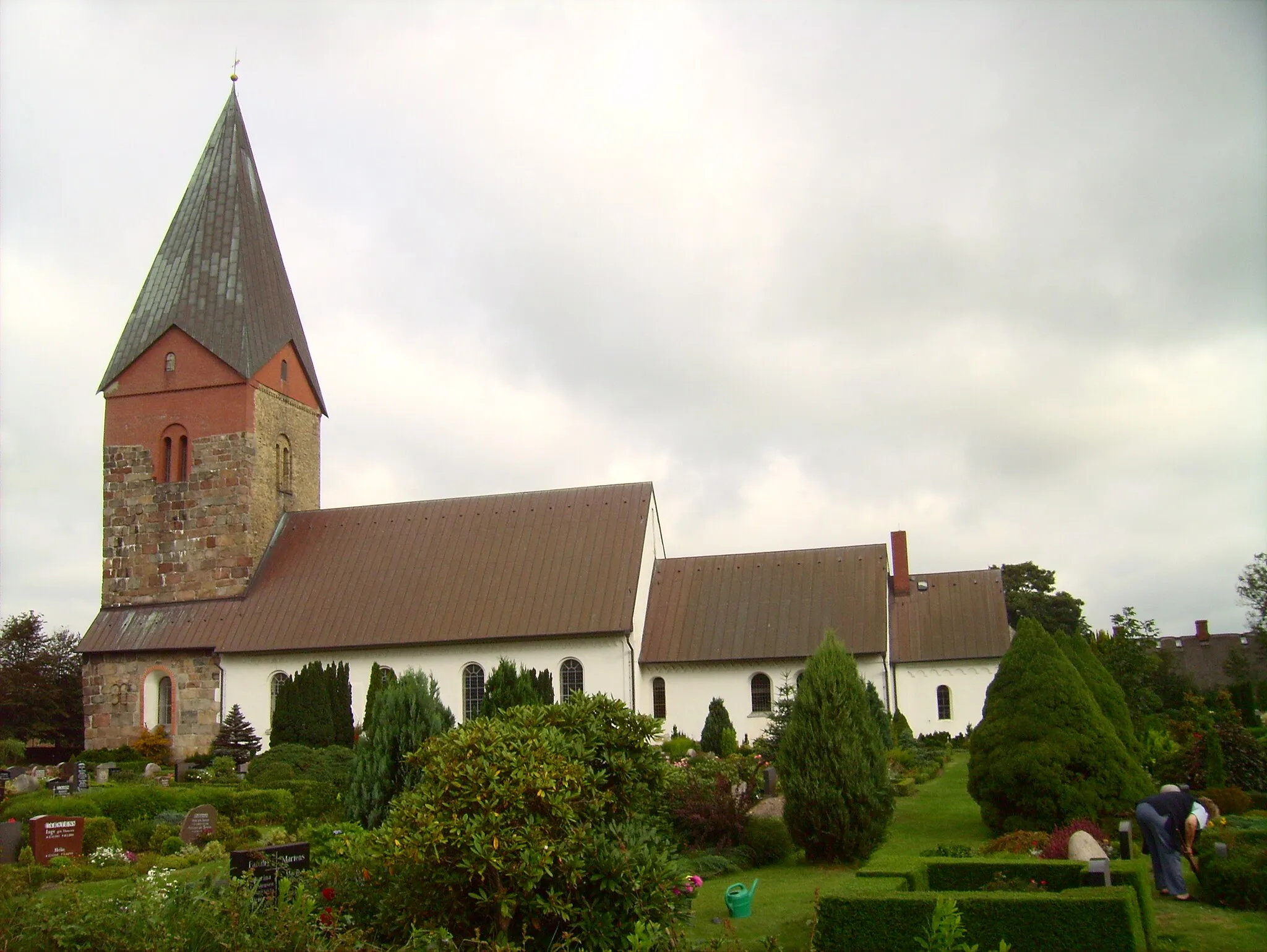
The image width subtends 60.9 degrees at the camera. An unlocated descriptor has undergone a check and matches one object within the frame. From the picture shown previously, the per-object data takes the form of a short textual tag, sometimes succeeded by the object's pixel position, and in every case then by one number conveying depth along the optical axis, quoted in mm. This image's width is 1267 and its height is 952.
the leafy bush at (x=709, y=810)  13422
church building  26328
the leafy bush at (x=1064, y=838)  10945
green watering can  10031
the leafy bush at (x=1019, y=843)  11570
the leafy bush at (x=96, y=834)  15305
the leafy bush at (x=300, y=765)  21391
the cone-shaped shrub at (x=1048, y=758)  12445
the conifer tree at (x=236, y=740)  26141
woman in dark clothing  10344
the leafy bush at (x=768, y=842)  12992
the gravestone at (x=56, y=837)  14570
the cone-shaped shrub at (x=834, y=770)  12516
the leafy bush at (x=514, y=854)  7496
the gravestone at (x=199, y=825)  15805
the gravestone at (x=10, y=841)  14695
